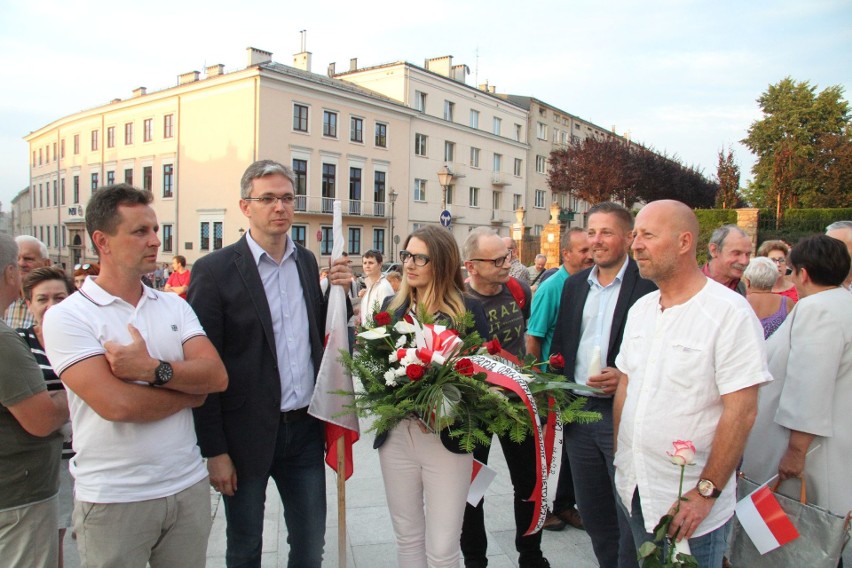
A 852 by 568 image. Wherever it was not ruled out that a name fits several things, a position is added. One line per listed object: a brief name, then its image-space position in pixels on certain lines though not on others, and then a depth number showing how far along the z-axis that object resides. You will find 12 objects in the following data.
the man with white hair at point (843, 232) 3.88
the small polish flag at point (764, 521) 2.39
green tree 26.08
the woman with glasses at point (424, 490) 2.48
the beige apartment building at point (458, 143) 35.78
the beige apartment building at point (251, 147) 28.91
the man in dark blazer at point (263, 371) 2.50
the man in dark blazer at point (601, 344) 2.92
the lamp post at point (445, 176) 17.51
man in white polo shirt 1.92
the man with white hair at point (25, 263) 3.62
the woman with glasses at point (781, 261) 5.59
